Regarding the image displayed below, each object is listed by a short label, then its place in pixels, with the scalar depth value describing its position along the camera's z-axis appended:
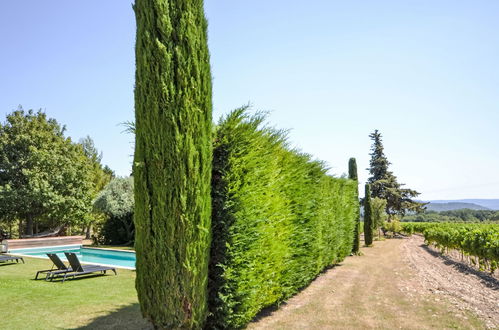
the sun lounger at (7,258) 13.16
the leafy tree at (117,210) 23.47
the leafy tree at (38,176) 25.94
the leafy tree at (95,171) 30.99
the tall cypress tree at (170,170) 4.80
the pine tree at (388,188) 50.09
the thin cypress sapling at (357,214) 18.67
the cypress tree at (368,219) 25.17
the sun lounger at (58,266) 10.47
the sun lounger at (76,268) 10.34
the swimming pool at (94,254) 18.27
